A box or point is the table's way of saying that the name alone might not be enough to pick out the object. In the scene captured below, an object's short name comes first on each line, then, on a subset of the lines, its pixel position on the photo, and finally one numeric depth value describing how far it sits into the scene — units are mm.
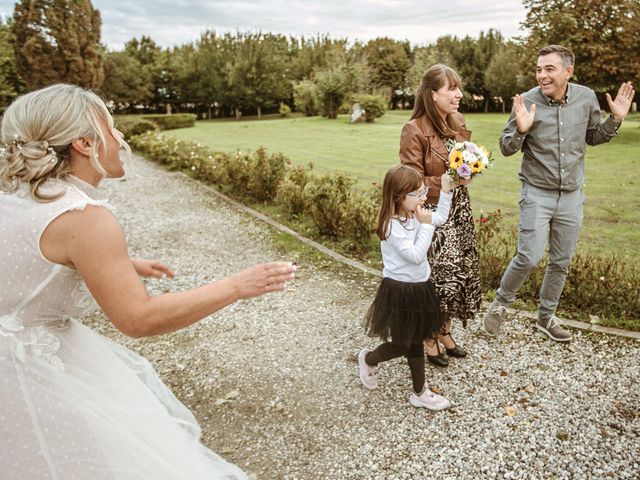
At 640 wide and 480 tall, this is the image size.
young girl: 3414
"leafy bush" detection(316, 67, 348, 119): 35094
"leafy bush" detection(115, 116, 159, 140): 25938
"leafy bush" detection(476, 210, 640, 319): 4938
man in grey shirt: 4191
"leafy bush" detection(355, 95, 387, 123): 31703
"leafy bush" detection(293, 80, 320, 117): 38219
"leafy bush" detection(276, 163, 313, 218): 8836
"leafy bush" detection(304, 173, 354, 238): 7496
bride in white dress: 1608
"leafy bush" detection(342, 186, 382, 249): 7090
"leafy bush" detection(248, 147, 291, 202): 10195
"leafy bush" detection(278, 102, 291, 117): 44188
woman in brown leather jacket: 3902
